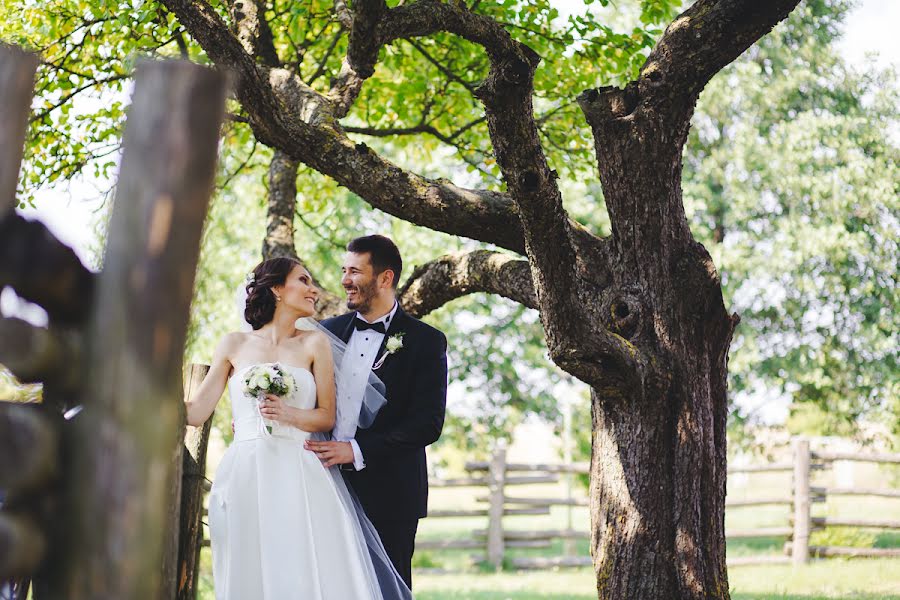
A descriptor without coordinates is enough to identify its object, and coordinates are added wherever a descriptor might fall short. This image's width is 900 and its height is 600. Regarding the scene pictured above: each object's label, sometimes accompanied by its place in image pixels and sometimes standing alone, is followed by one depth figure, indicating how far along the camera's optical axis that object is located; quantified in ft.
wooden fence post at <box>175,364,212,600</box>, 15.16
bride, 15.28
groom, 16.74
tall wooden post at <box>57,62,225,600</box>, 6.70
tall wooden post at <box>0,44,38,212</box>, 8.28
